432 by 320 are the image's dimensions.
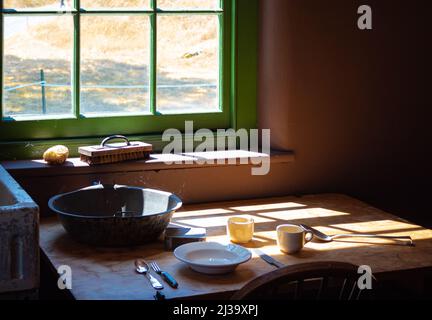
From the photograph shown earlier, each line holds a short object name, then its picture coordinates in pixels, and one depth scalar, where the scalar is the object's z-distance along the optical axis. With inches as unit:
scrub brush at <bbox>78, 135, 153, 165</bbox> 104.5
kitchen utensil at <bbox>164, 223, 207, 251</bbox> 88.6
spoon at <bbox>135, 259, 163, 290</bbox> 76.1
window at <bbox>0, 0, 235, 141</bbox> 107.5
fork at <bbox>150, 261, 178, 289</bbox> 76.5
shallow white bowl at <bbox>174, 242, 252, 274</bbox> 79.7
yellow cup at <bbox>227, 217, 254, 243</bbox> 91.0
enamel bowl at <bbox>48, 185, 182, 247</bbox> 86.0
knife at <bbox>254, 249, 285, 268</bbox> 83.8
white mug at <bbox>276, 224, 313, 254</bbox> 87.4
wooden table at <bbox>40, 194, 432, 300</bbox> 76.9
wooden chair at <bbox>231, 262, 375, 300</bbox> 61.2
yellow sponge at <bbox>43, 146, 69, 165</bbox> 103.3
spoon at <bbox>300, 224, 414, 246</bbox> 92.9
